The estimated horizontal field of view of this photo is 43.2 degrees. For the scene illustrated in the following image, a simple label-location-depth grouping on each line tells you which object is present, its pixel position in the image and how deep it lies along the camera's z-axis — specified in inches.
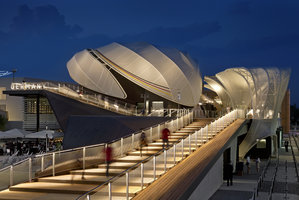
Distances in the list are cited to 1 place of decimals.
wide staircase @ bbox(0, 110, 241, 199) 356.1
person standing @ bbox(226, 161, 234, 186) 758.5
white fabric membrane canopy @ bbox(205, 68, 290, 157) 1222.3
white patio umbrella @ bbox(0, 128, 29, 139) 1124.5
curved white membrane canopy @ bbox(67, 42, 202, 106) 1375.5
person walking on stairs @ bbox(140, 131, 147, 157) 668.7
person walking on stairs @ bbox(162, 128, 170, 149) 645.6
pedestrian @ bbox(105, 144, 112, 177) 497.4
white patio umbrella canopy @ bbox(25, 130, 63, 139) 1099.9
